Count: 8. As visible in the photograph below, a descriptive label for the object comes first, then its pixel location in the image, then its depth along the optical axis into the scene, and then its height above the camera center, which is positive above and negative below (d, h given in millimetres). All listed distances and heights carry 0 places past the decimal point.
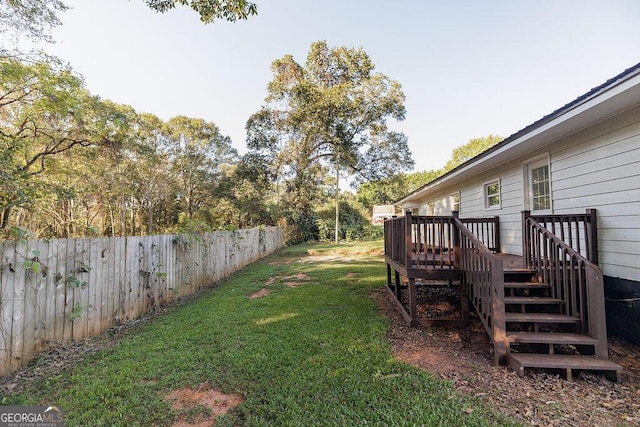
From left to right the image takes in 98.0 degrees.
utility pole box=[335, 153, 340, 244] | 21969 +3469
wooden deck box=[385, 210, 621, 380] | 3133 -895
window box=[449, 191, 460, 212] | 9800 +861
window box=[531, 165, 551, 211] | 5266 +666
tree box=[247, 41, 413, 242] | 18938 +7499
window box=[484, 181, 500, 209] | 6932 +740
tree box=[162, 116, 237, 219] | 24359 +6591
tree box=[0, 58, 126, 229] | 6219 +3608
